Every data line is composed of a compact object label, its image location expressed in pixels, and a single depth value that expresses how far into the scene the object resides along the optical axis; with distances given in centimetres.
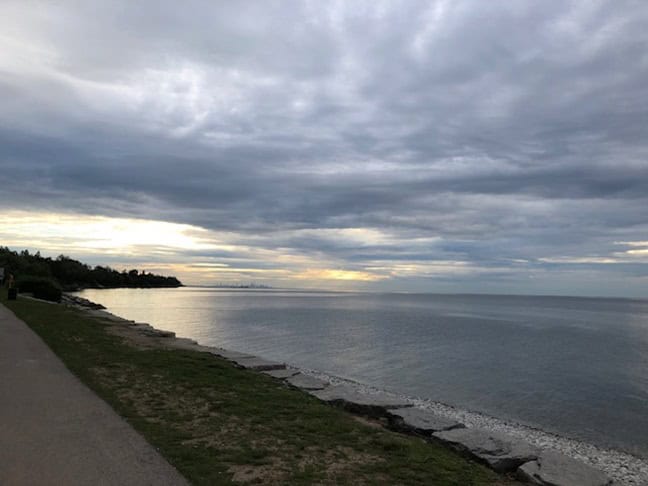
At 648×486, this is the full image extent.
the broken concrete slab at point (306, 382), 1238
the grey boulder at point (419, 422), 898
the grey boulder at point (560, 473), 683
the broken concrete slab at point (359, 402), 1034
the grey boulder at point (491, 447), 746
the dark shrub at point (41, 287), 4597
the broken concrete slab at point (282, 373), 1393
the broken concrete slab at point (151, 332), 2358
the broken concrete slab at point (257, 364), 1549
